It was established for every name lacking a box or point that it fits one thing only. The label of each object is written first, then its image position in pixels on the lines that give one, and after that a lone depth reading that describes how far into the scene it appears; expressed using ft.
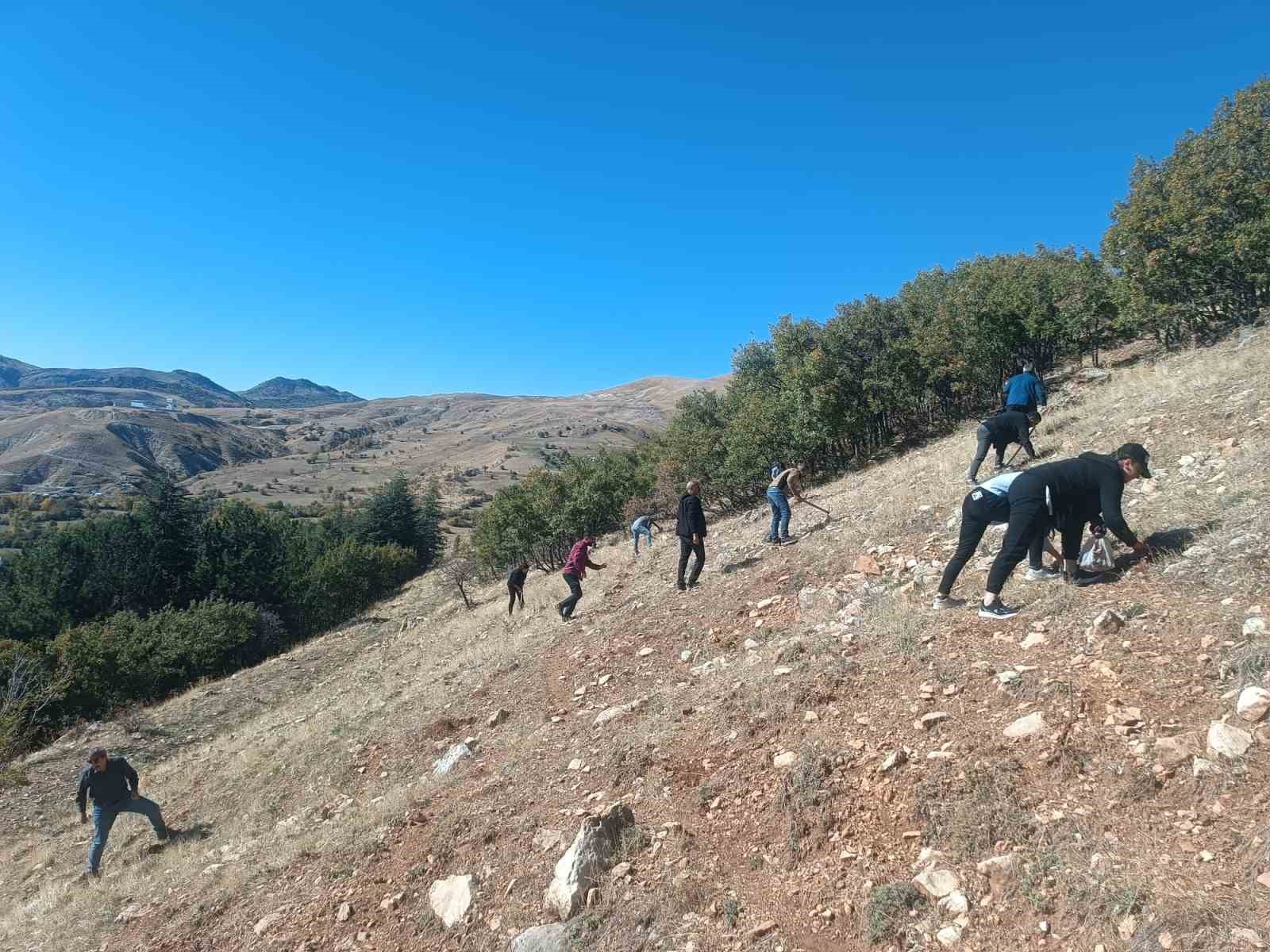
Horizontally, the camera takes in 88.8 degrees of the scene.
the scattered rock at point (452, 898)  15.97
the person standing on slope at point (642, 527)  66.90
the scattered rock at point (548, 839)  17.02
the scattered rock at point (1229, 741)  12.47
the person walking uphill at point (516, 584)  64.49
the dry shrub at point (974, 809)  12.94
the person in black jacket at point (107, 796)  29.07
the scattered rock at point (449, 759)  25.32
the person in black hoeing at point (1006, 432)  35.27
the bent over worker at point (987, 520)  20.77
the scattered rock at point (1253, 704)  12.87
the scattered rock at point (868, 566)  29.35
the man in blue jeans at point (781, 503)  40.55
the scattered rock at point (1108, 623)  17.44
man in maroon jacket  43.34
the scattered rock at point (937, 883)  12.38
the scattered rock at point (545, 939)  14.20
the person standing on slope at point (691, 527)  37.55
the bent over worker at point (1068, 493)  19.27
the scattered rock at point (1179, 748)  12.99
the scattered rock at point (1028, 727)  14.98
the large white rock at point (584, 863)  14.99
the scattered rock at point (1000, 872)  12.06
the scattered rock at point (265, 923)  17.81
